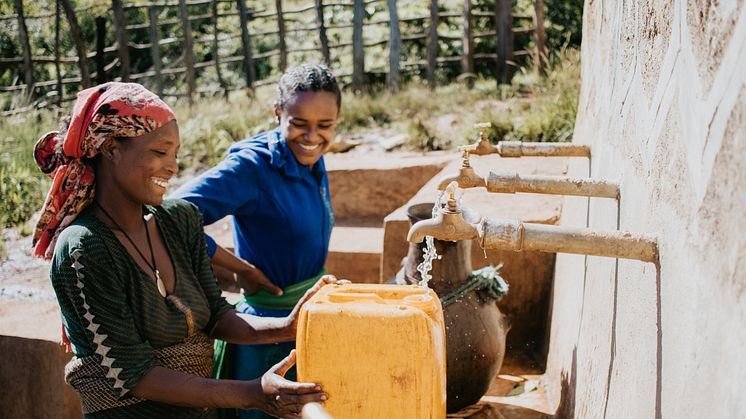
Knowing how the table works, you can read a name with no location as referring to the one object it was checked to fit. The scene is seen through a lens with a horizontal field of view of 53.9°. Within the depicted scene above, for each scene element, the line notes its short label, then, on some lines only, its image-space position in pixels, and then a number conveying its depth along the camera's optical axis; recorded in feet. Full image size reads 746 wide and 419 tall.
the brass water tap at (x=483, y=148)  9.44
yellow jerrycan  4.56
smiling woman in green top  5.82
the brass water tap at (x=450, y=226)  5.33
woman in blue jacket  8.40
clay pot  9.47
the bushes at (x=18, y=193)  22.82
